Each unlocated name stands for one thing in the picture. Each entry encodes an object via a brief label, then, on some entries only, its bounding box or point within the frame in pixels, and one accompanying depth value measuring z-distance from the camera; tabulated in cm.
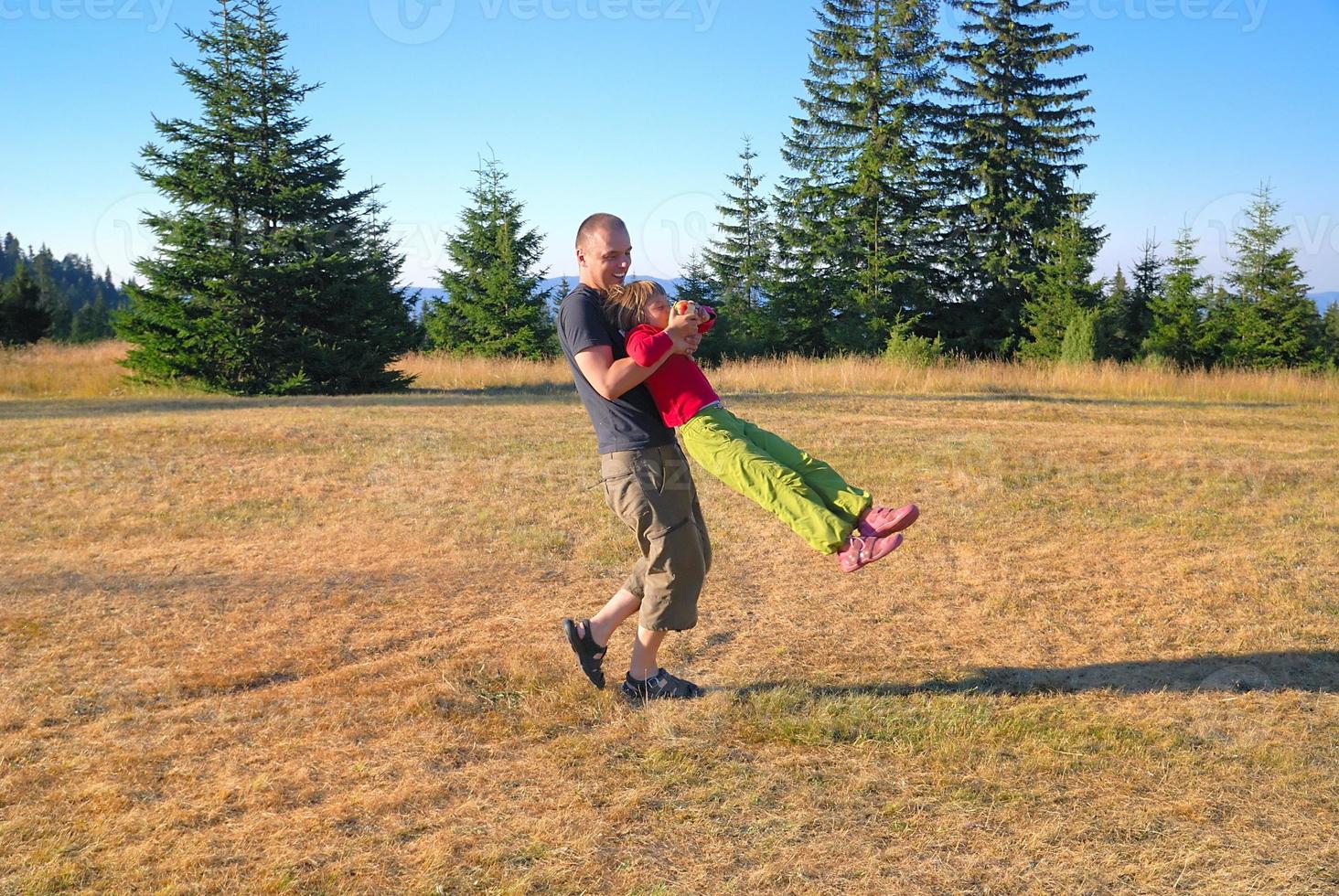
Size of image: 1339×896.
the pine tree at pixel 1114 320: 2972
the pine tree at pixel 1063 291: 3069
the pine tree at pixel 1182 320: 3095
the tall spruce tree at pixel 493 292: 2830
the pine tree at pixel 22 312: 3866
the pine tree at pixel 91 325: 4578
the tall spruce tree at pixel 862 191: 3275
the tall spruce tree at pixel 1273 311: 3023
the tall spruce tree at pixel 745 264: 3259
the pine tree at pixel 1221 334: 3050
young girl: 379
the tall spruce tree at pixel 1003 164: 3484
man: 377
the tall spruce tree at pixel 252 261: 1764
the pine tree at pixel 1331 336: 3198
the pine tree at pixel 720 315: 2956
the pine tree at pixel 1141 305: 3285
